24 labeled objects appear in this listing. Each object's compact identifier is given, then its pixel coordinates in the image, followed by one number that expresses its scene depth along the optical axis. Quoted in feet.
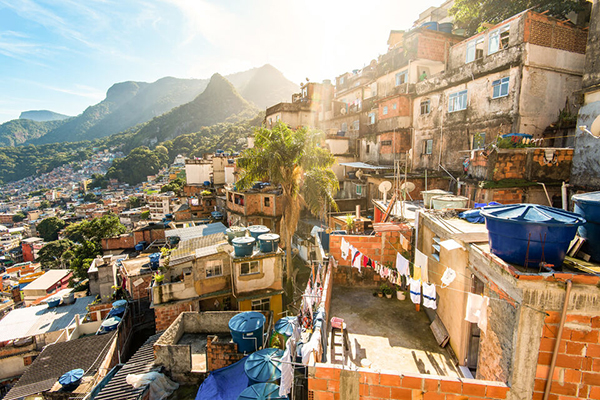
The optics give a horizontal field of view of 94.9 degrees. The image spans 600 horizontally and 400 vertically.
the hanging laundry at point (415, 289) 24.71
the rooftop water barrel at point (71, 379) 46.85
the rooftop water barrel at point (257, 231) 61.98
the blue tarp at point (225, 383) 35.62
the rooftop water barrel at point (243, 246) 55.47
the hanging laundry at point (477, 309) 17.89
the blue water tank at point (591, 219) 15.93
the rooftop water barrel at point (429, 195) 39.58
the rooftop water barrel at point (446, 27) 87.34
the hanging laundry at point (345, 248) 32.48
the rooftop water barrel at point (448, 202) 33.27
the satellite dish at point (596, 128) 23.95
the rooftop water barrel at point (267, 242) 57.82
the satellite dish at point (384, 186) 50.42
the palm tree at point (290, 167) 62.59
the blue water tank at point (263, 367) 32.94
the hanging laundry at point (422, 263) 25.04
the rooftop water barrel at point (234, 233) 61.93
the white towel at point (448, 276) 20.65
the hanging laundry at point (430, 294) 23.03
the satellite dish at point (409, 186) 55.36
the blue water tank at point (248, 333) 40.77
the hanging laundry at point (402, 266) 26.08
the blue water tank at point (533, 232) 14.24
